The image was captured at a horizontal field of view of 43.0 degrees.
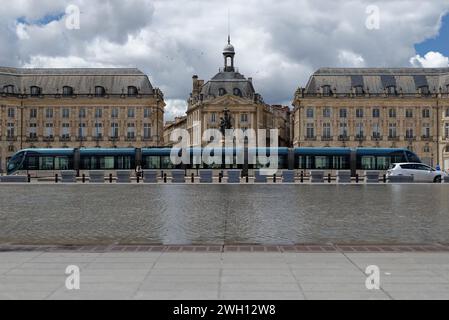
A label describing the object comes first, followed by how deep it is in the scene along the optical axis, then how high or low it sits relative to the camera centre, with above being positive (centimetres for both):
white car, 4591 -38
